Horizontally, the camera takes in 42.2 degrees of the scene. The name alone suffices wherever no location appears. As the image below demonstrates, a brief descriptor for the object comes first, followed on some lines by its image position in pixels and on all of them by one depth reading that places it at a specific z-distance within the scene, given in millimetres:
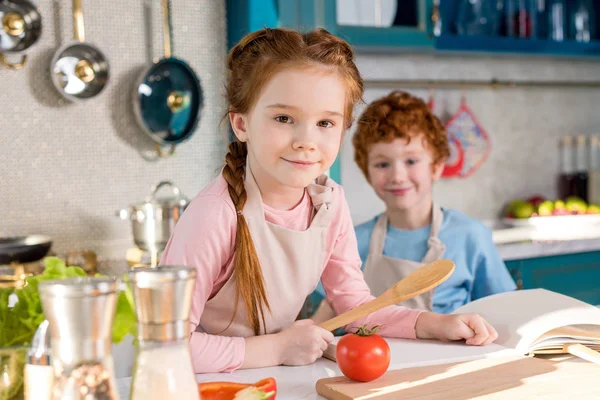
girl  1172
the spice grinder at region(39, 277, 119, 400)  578
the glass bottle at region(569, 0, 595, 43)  3564
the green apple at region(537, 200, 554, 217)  3330
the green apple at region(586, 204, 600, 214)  3365
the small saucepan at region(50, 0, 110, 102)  2479
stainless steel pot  2332
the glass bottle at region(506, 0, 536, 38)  3348
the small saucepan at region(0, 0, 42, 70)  2395
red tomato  994
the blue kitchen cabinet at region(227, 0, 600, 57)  2482
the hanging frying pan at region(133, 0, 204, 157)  2615
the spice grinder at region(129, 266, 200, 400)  612
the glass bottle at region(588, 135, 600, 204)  3588
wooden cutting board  949
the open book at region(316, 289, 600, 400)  963
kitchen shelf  3051
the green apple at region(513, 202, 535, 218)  3395
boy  1980
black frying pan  2143
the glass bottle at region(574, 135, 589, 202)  3705
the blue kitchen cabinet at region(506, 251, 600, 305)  2854
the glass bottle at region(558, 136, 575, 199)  3736
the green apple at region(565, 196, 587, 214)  3363
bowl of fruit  3275
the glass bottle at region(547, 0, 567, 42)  3479
